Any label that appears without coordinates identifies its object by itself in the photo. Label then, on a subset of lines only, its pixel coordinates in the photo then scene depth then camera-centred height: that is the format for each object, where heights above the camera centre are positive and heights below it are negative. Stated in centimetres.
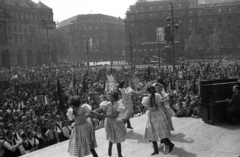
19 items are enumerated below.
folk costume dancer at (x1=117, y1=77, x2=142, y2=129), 948 -117
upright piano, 1006 -144
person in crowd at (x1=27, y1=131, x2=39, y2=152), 936 -249
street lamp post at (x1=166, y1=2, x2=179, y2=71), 2706 +223
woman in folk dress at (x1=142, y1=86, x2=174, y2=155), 734 -152
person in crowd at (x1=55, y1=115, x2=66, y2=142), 1038 -232
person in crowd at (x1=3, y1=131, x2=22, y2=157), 858 -237
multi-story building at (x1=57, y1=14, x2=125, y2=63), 10806 +1050
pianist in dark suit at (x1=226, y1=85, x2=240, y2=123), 948 -146
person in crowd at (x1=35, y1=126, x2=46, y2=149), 973 -250
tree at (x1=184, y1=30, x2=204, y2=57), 7394 +370
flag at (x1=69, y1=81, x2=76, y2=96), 1420 -133
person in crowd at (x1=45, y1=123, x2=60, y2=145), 991 -243
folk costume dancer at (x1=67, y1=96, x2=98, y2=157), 655 -157
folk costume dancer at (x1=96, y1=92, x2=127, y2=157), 721 -153
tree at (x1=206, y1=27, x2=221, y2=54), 7175 +412
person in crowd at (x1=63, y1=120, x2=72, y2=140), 1042 -239
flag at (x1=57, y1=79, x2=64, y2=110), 1454 -199
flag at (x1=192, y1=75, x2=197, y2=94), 1778 -169
